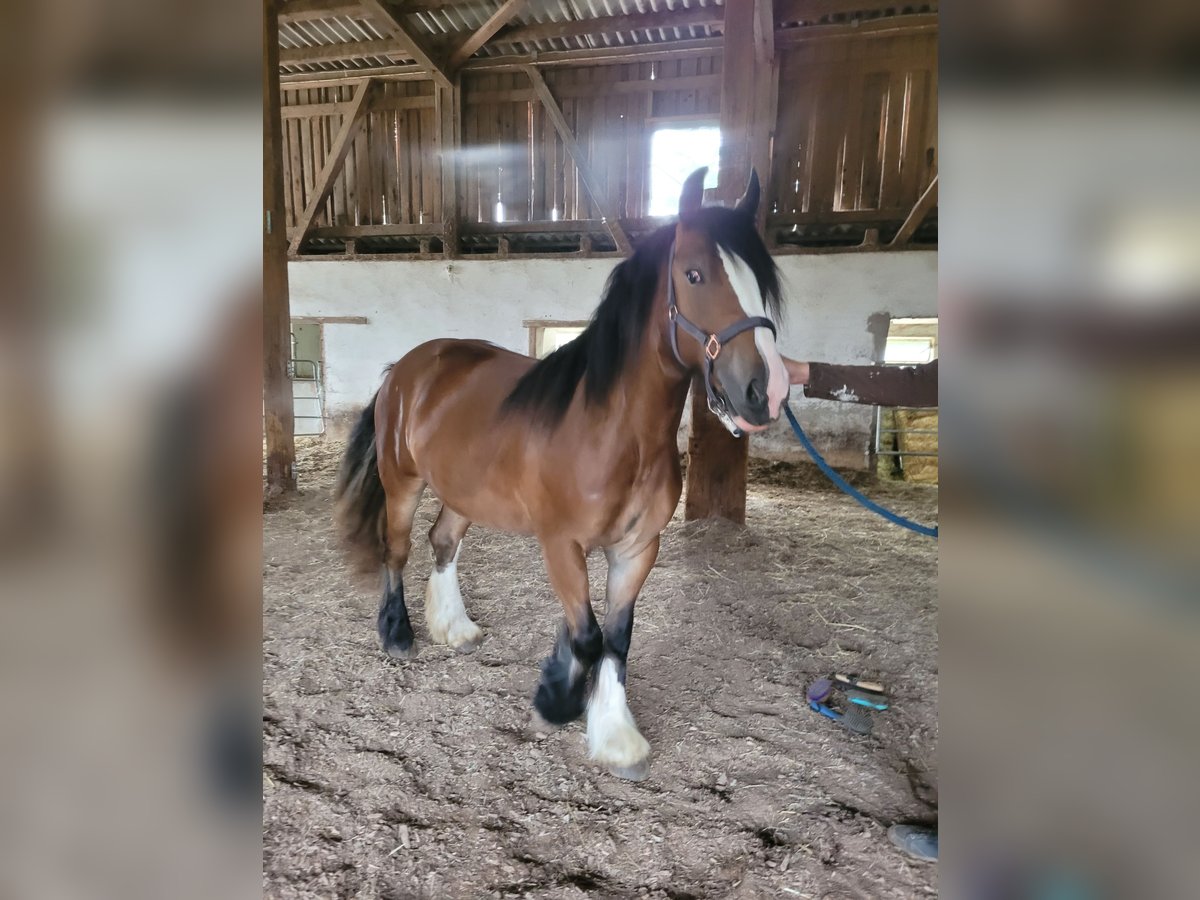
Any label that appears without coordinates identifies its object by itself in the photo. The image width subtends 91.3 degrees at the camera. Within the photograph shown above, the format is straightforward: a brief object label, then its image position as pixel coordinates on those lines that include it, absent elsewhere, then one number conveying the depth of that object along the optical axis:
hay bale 6.86
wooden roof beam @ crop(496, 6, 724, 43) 6.41
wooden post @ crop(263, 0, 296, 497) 4.36
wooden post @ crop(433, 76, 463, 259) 7.64
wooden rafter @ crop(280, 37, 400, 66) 7.06
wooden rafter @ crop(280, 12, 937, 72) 6.22
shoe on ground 1.33
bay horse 1.40
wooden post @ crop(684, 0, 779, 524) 3.54
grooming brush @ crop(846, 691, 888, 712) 1.98
